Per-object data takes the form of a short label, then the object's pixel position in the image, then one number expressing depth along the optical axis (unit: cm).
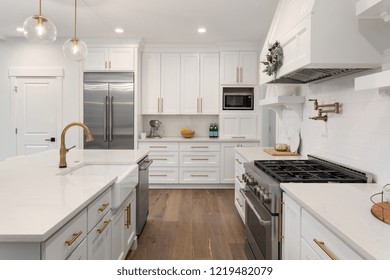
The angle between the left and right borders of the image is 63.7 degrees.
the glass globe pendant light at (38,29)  243
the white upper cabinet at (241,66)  569
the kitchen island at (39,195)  112
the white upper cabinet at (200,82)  579
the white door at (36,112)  556
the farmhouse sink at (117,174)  210
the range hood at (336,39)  196
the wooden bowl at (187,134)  585
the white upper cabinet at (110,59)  547
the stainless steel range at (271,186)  198
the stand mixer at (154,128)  604
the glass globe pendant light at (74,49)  304
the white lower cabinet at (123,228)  221
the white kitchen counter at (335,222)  106
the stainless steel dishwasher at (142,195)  315
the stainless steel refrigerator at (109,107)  550
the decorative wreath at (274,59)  270
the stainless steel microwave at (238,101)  573
